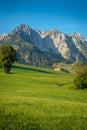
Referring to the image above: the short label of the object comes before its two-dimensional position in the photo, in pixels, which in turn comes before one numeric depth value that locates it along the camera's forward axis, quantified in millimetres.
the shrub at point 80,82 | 79100
